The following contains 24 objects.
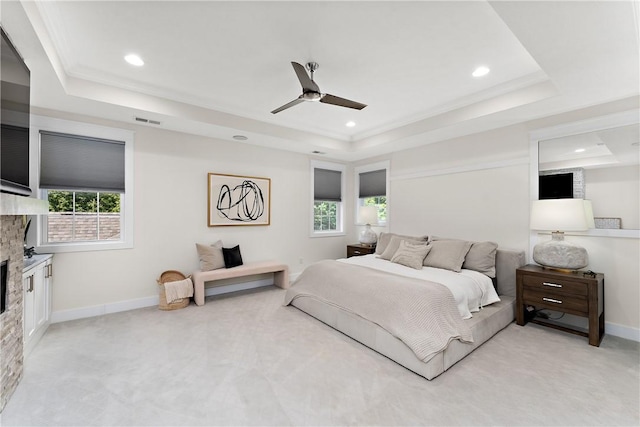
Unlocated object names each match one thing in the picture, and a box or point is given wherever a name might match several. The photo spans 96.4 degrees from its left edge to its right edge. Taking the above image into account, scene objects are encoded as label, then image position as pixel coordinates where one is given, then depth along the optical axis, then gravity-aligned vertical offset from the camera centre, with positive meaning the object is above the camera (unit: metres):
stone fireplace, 1.91 -0.75
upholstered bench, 3.99 -0.94
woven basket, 3.80 -1.10
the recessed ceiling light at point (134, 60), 2.71 +1.46
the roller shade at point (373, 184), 5.63 +0.58
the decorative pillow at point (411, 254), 3.77 -0.58
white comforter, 2.89 -0.76
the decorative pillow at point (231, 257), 4.41 -0.72
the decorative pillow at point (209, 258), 4.21 -0.70
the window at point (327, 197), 5.83 +0.30
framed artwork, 4.55 +0.19
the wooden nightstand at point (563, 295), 2.79 -0.85
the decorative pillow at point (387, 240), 4.40 -0.43
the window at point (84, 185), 3.37 +0.31
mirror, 2.96 +0.55
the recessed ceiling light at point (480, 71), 2.87 +1.45
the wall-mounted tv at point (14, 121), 1.79 +0.60
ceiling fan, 2.45 +1.11
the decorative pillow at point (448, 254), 3.64 -0.55
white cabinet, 2.54 -0.87
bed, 2.43 -0.90
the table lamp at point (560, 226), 2.97 -0.13
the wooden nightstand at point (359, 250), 5.30 -0.72
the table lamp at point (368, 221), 5.52 -0.18
